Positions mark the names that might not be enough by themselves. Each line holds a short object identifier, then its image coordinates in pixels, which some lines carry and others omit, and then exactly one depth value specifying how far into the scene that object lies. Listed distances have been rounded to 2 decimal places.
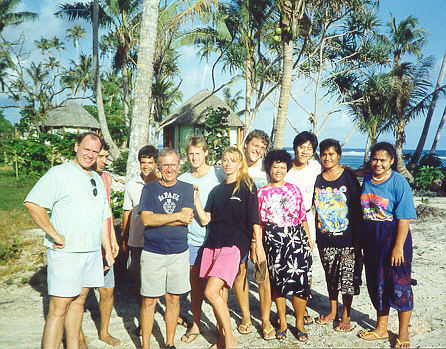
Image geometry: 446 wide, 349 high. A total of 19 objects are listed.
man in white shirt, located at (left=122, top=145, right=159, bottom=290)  3.55
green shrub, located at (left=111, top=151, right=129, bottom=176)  13.68
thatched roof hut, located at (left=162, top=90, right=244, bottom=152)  20.95
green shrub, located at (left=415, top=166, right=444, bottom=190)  13.73
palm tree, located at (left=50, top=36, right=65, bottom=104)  44.91
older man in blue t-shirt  2.97
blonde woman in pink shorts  3.05
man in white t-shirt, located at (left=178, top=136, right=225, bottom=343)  3.37
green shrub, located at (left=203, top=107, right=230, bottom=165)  12.98
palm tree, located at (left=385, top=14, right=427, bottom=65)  20.30
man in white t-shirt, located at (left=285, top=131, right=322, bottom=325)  3.59
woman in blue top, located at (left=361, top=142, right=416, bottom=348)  3.13
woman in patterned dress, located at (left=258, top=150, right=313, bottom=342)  3.32
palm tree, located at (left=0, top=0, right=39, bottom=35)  25.55
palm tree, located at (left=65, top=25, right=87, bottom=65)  48.38
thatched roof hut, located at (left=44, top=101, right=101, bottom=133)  25.64
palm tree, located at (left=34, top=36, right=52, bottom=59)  44.71
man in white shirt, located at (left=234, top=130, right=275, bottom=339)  3.38
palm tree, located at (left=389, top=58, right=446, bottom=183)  14.29
